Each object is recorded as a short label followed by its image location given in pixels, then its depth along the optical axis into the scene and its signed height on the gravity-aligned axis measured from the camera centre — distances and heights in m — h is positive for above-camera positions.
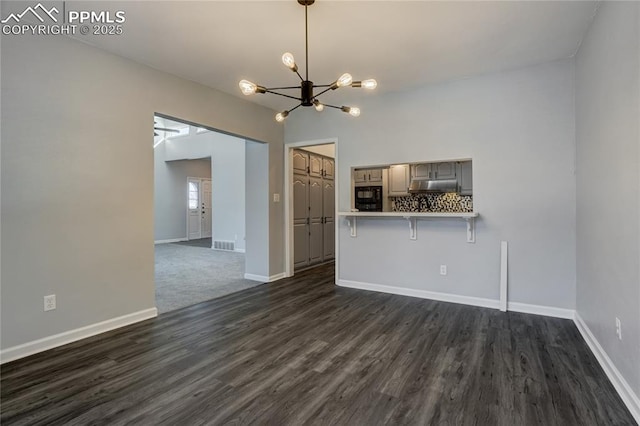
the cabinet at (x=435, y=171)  6.27 +0.77
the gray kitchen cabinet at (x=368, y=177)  6.94 +0.72
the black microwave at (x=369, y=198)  6.58 +0.24
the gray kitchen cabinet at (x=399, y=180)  6.67 +0.61
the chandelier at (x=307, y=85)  2.40 +1.01
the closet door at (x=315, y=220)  6.25 -0.21
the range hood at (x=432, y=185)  6.23 +0.47
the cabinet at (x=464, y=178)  6.12 +0.59
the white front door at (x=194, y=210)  11.26 +0.01
